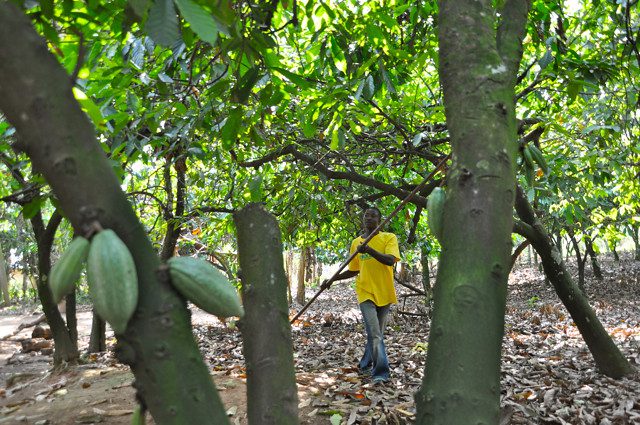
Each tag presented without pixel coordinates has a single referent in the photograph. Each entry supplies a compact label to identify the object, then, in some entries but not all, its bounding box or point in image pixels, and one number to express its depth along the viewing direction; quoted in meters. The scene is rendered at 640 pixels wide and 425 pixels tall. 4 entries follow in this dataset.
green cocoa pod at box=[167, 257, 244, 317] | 0.81
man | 4.21
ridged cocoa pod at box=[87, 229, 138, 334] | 0.76
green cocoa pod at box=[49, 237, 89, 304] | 0.83
